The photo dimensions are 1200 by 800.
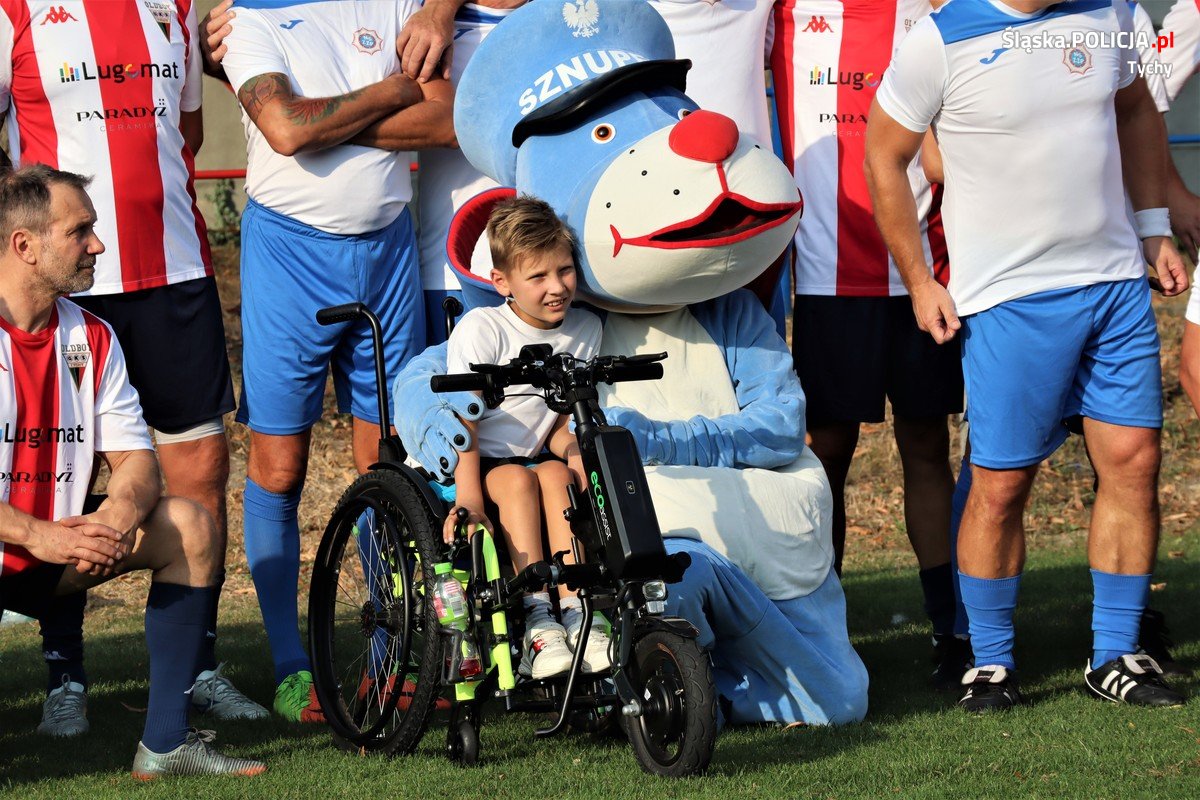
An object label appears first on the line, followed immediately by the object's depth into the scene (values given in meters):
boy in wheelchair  7.89
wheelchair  7.11
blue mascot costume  8.27
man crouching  7.93
